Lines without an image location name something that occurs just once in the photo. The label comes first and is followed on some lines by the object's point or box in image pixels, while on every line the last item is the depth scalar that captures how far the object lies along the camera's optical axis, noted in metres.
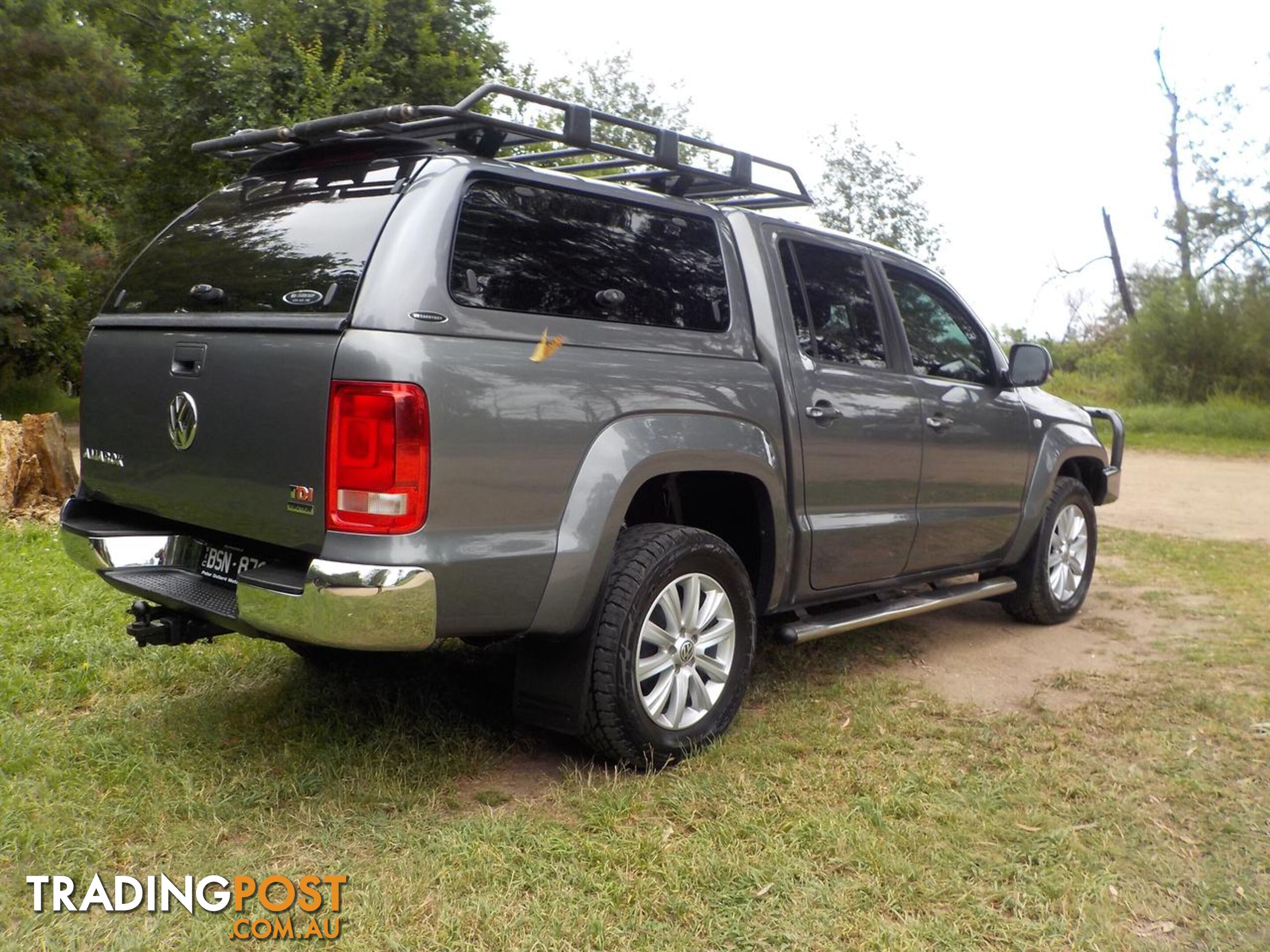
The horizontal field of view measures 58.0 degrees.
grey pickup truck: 3.06
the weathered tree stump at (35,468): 7.48
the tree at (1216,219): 26.17
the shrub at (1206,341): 23.09
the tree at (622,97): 23.80
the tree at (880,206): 23.86
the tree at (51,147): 14.58
